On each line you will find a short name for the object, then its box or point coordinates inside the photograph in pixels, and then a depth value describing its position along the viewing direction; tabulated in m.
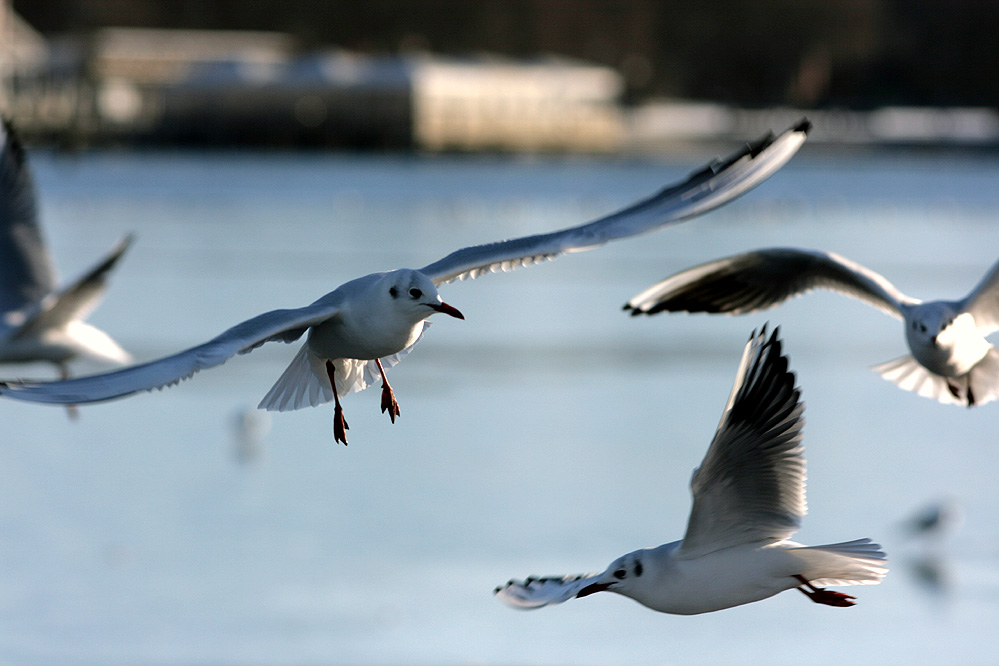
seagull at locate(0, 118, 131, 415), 15.15
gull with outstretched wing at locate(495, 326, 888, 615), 9.52
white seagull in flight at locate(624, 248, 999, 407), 12.05
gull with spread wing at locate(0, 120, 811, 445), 10.47
